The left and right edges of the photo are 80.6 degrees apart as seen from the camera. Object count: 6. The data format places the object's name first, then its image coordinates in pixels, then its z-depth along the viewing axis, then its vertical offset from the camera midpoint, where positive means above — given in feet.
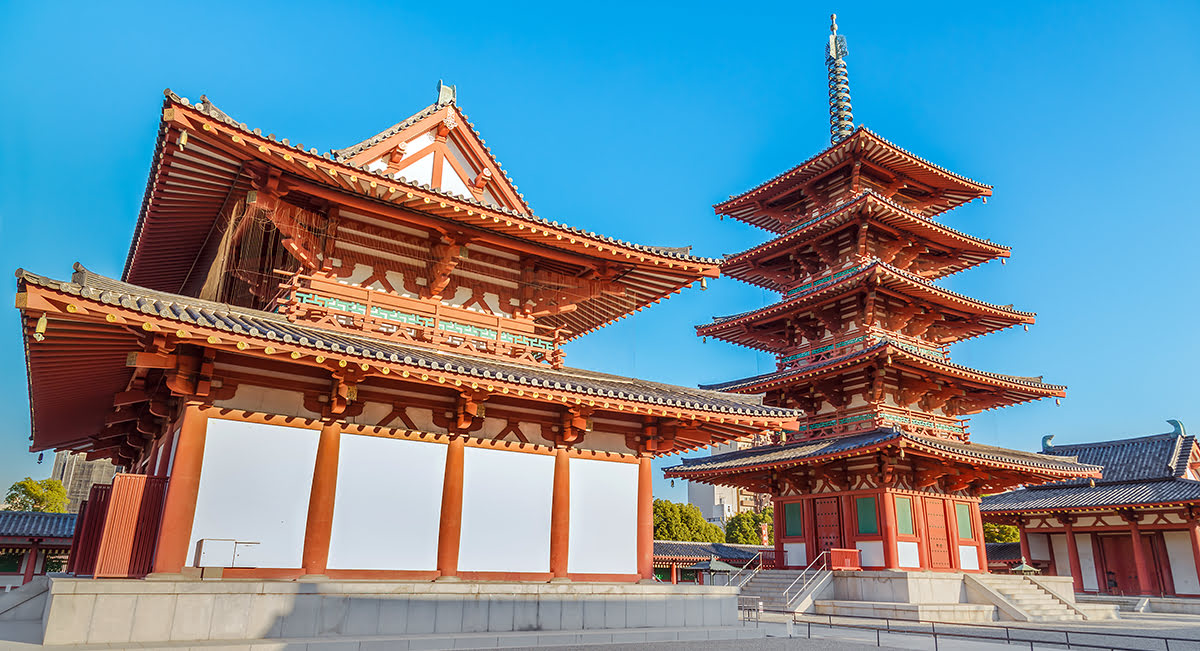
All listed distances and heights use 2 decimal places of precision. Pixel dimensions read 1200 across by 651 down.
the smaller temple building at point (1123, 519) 110.01 +2.88
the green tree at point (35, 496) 210.18 +5.62
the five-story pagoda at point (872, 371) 87.56 +20.90
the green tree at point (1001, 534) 194.29 +0.46
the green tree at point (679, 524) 215.31 +1.56
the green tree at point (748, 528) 270.14 +0.77
